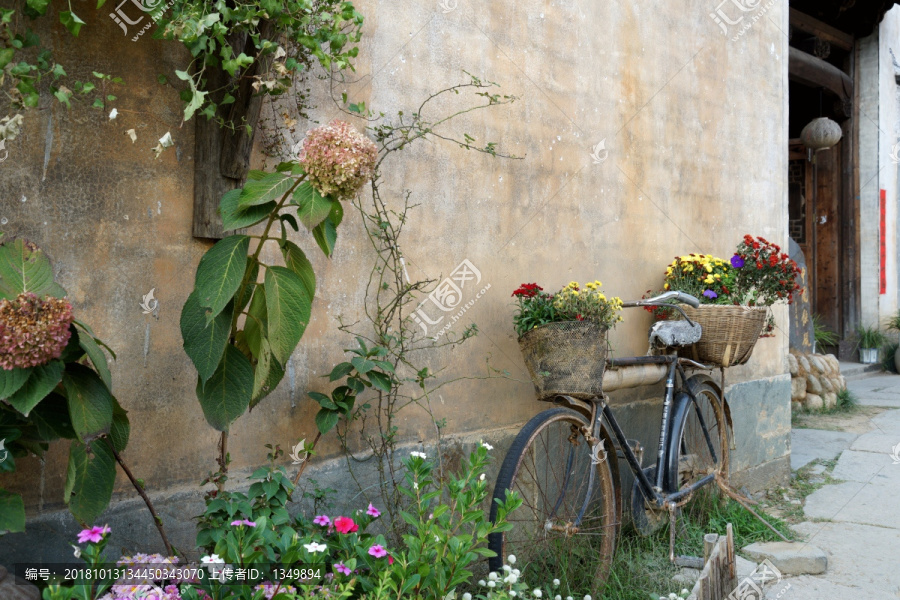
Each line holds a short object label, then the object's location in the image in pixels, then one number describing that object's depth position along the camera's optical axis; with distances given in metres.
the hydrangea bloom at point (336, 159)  1.69
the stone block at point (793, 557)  3.35
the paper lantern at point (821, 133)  8.59
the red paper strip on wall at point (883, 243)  10.38
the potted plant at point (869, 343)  10.09
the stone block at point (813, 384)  7.50
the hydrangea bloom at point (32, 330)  1.46
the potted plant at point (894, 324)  10.23
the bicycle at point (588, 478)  2.73
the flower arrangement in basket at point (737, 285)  3.57
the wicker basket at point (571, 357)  2.69
